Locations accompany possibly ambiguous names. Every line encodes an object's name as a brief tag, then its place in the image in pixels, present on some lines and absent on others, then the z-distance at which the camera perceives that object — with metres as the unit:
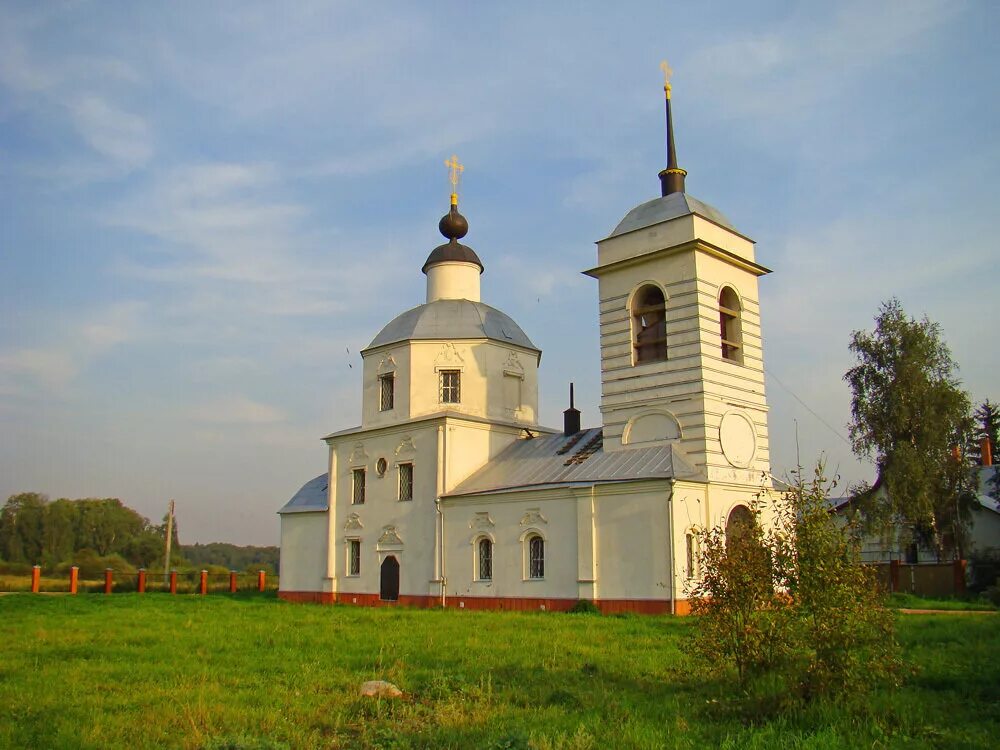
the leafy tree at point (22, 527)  71.12
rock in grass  9.91
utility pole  43.70
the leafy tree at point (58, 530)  72.06
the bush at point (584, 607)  22.08
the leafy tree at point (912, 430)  28.02
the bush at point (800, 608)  8.45
